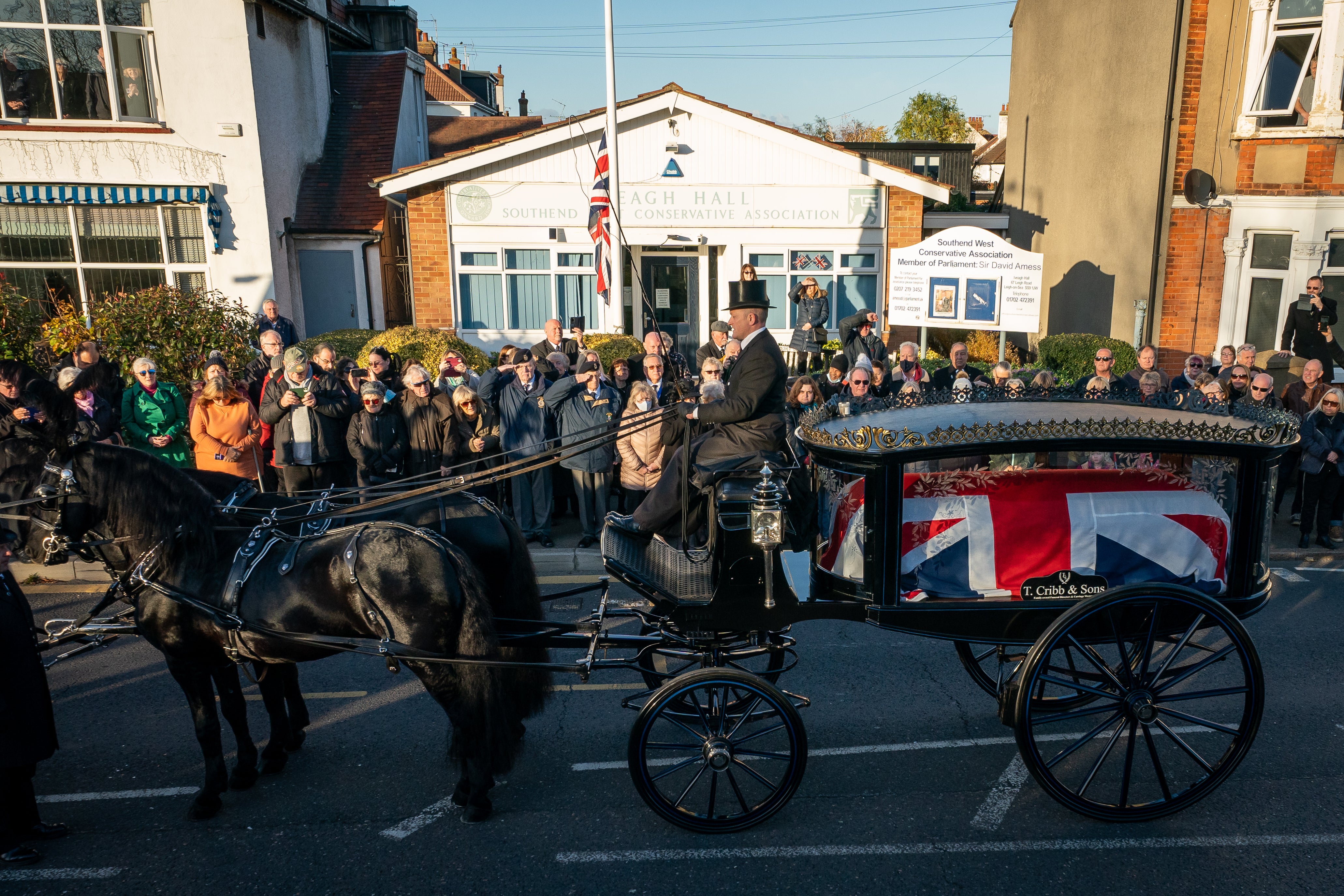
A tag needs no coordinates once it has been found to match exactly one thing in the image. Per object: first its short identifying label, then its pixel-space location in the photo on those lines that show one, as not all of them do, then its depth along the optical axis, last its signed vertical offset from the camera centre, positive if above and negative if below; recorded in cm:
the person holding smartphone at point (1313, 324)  1173 -98
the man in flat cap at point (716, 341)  1220 -115
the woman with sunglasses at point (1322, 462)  880 -203
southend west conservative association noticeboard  1305 -46
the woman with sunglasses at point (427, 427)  875 -159
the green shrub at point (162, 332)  1045 -80
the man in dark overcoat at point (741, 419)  518 -94
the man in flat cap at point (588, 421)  896 -158
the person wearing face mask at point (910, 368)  1094 -138
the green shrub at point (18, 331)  1096 -81
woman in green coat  854 -139
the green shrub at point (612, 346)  1279 -127
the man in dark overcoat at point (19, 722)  423 -211
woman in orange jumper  830 -148
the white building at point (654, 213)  1573 +71
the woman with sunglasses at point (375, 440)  836 -163
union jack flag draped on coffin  451 -135
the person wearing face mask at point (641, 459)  870 -192
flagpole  1337 +141
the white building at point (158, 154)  1469 +177
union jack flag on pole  1328 +46
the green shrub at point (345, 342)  1254 -112
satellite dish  1394 +91
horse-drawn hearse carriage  433 -158
